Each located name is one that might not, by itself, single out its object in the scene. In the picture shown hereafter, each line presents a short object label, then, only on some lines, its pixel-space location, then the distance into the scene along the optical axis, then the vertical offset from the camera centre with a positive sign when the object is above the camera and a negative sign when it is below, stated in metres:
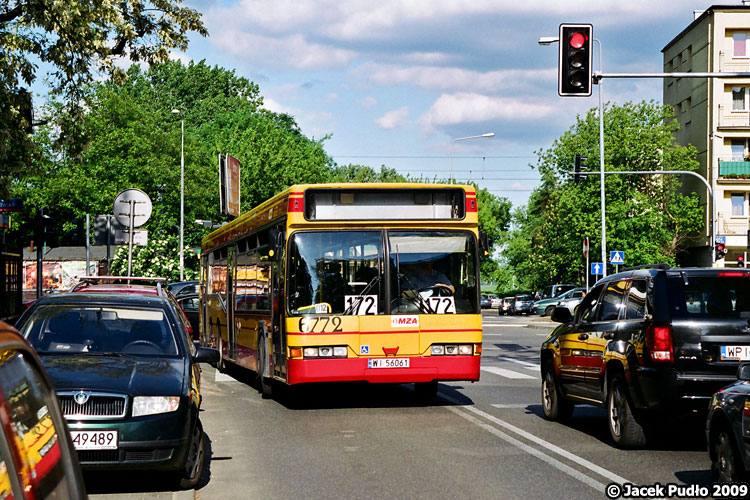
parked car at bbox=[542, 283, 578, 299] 68.88 -1.55
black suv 9.62 -0.71
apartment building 66.19 +9.13
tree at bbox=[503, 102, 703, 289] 66.50 +4.24
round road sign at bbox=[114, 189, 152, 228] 20.06 +1.06
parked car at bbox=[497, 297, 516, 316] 73.38 -2.83
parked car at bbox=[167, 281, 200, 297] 31.91 -0.66
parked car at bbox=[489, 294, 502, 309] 97.36 -3.41
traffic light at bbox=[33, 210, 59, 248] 23.39 +0.76
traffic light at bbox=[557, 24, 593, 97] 16.81 +3.12
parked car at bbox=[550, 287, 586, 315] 53.28 -1.77
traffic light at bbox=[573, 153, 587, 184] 43.53 +3.85
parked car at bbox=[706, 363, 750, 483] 7.01 -1.12
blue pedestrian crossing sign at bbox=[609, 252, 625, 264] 47.94 +0.26
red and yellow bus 13.69 -0.24
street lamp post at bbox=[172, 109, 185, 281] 57.81 +3.74
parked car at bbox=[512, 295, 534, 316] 72.19 -2.61
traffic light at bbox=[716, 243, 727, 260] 37.81 +0.47
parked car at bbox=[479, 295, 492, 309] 93.44 -3.27
